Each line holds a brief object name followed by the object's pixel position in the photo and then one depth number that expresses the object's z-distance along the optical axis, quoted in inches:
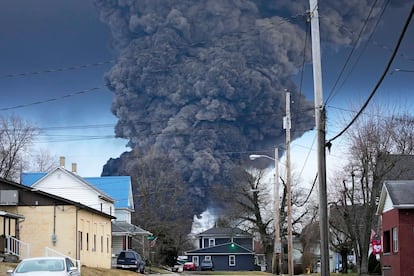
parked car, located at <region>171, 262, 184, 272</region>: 3412.4
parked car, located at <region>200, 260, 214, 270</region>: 3905.0
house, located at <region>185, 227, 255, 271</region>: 4261.8
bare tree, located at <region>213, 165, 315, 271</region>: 3344.0
